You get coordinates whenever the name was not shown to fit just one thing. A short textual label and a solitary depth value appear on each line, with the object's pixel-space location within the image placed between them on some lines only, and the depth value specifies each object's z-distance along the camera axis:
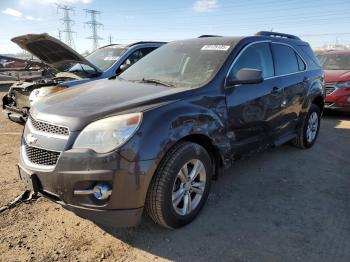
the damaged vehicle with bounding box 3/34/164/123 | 5.80
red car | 7.91
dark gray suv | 2.55
